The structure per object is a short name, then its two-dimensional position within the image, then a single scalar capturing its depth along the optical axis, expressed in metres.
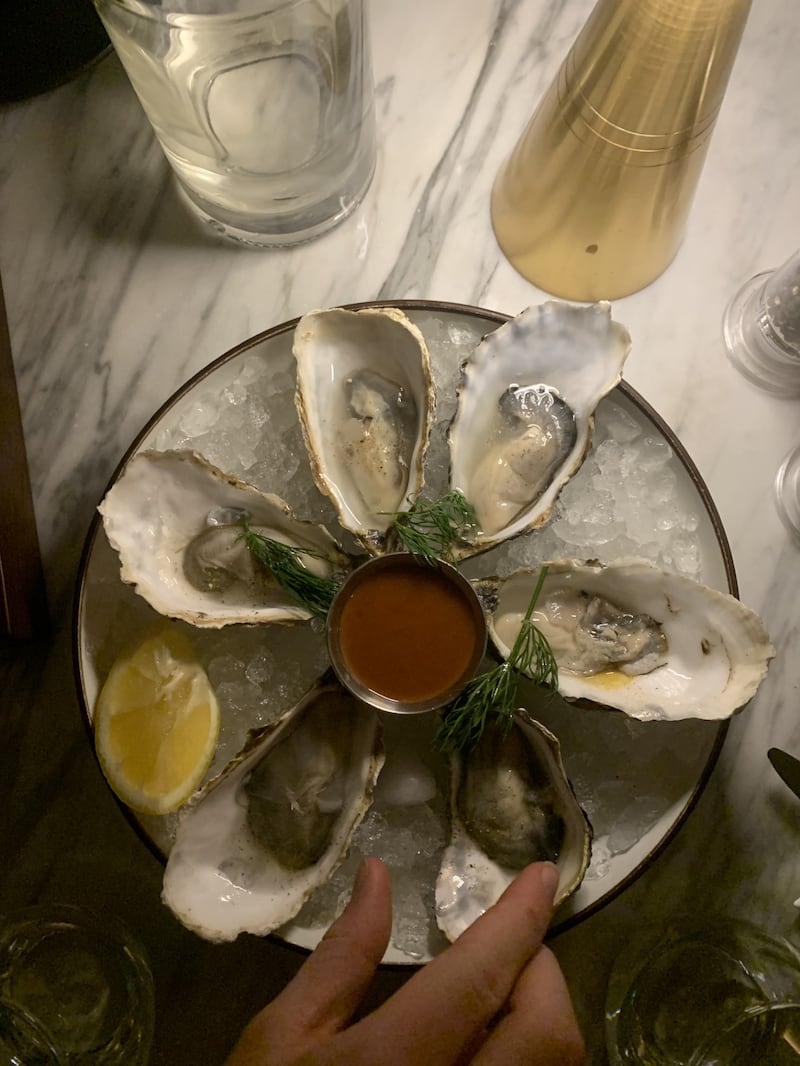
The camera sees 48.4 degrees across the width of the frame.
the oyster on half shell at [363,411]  0.93
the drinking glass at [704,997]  0.92
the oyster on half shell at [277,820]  0.84
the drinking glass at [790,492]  1.04
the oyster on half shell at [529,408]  0.92
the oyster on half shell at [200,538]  0.88
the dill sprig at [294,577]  0.88
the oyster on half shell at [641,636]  0.86
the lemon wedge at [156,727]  0.84
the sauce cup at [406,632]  0.83
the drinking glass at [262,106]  0.92
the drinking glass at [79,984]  0.91
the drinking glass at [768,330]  1.02
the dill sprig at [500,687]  0.84
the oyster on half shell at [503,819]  0.86
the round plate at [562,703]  0.86
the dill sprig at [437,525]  0.86
